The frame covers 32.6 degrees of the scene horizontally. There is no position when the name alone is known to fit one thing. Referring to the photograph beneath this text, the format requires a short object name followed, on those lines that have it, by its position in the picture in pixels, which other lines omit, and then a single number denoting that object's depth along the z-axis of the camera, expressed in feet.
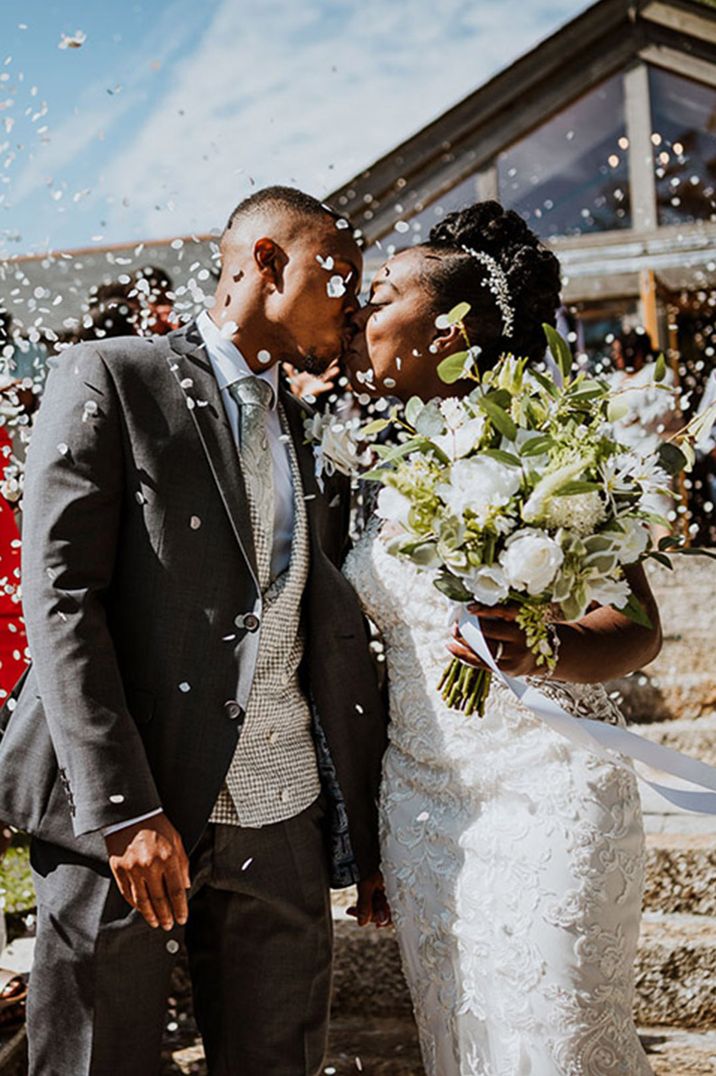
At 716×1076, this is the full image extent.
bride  8.16
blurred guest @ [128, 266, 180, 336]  13.43
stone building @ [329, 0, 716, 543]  32.53
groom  7.87
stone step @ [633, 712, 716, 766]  17.57
